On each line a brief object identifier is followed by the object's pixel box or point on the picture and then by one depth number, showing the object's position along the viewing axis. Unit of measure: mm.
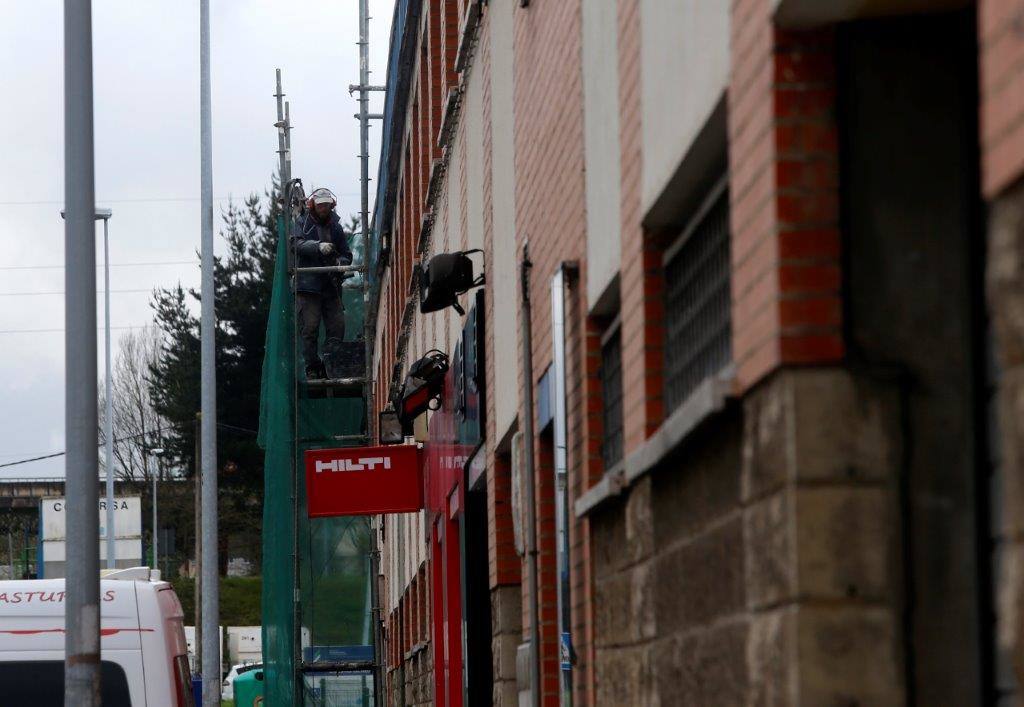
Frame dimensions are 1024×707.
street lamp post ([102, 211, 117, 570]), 49938
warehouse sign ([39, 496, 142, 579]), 46531
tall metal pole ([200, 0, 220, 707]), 28031
